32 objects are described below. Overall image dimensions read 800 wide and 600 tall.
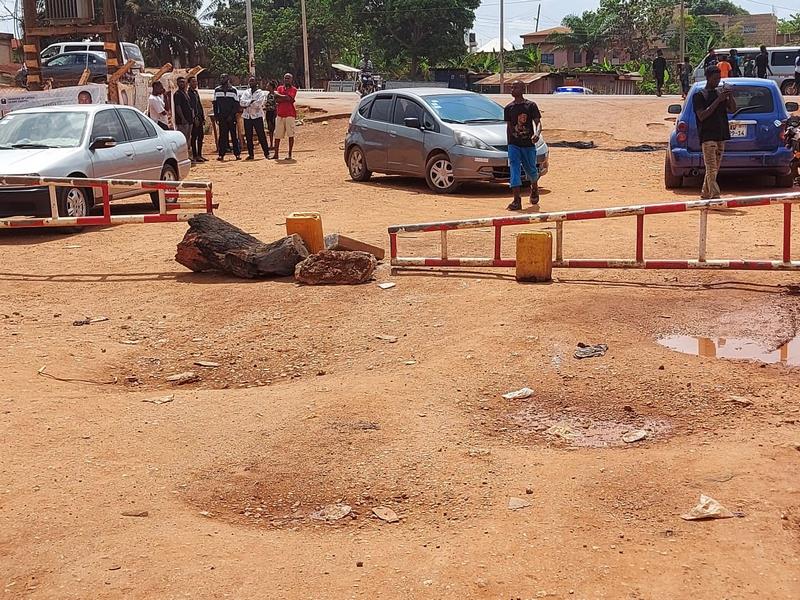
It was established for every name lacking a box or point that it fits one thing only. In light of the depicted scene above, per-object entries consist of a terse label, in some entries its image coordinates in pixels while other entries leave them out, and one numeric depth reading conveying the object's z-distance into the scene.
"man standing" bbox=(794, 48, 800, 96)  32.11
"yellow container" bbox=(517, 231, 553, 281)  8.77
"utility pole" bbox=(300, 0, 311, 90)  59.56
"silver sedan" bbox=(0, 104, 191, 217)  12.28
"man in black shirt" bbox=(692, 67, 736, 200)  12.48
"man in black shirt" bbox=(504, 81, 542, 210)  13.70
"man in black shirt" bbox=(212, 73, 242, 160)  22.11
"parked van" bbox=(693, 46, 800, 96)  34.75
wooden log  9.51
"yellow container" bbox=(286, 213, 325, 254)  9.96
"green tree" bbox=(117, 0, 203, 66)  57.25
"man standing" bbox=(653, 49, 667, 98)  33.78
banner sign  20.20
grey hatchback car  15.64
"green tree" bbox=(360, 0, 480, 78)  68.88
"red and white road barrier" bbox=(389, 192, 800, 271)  8.57
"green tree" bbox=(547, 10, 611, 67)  80.94
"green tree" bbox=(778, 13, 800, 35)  92.85
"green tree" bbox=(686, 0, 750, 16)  120.02
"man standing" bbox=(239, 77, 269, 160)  22.06
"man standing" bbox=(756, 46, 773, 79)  30.59
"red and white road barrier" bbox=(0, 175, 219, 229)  10.85
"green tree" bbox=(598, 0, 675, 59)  76.44
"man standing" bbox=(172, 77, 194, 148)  20.97
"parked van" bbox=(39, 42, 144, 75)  35.72
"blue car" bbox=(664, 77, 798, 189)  14.59
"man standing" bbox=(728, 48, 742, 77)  26.96
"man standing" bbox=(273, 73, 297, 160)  21.38
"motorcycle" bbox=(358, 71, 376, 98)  35.62
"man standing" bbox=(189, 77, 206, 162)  21.69
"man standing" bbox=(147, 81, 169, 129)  20.47
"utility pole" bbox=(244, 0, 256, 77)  42.03
